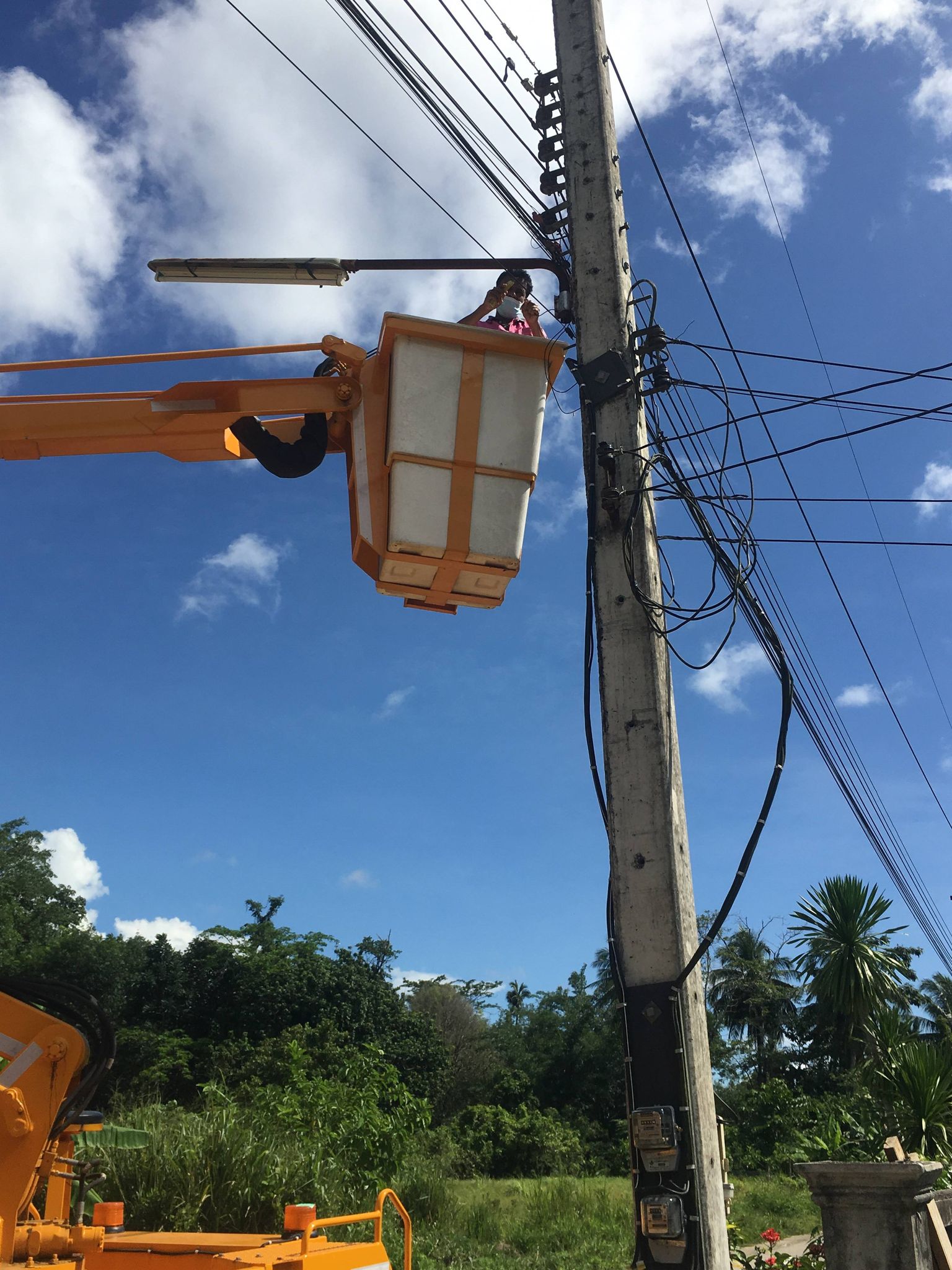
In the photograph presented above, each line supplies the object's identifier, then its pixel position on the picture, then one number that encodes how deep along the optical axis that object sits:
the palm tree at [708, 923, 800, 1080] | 46.72
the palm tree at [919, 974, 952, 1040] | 51.22
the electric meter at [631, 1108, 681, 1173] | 4.38
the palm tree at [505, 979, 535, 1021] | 57.62
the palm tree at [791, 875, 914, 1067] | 23.69
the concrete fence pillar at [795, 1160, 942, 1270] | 5.02
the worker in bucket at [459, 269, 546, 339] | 5.49
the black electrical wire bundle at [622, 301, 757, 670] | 5.36
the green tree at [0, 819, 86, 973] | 46.34
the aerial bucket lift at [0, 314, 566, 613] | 4.68
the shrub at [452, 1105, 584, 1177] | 26.78
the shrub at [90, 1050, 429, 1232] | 9.88
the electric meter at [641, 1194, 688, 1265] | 4.28
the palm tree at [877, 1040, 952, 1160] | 10.32
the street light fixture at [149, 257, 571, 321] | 5.67
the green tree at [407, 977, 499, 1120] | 39.88
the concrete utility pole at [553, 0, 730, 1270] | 4.40
